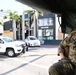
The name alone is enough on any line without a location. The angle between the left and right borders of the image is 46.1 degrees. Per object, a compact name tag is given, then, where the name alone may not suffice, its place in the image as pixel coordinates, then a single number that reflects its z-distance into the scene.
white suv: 6.75
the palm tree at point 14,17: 16.80
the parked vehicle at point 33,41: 12.21
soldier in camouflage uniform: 0.96
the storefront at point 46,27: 16.94
